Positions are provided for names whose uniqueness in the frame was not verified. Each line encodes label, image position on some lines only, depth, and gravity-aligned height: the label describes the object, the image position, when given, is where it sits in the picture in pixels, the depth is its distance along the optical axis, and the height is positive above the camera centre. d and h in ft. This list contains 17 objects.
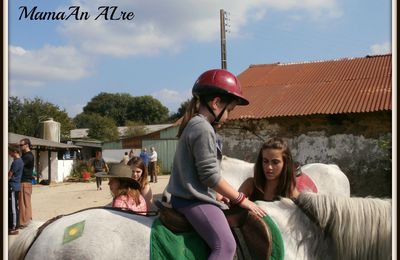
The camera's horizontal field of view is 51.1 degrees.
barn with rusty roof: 40.32 +0.55
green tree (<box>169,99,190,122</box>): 199.30 +7.45
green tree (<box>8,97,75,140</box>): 136.87 +5.92
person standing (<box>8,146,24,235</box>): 23.89 -2.97
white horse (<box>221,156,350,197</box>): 19.16 -2.18
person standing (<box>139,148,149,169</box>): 57.59 -3.62
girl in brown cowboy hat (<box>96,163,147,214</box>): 13.43 -1.95
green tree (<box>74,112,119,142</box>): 171.12 -0.18
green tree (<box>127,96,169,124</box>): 231.91 +10.41
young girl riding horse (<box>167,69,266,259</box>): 7.54 -0.74
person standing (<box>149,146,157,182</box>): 59.77 -5.19
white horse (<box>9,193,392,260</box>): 7.53 -1.93
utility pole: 61.26 +13.98
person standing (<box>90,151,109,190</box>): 51.93 -4.18
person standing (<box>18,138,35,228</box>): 25.12 -3.19
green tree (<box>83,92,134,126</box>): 236.06 +13.76
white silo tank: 91.71 -0.29
